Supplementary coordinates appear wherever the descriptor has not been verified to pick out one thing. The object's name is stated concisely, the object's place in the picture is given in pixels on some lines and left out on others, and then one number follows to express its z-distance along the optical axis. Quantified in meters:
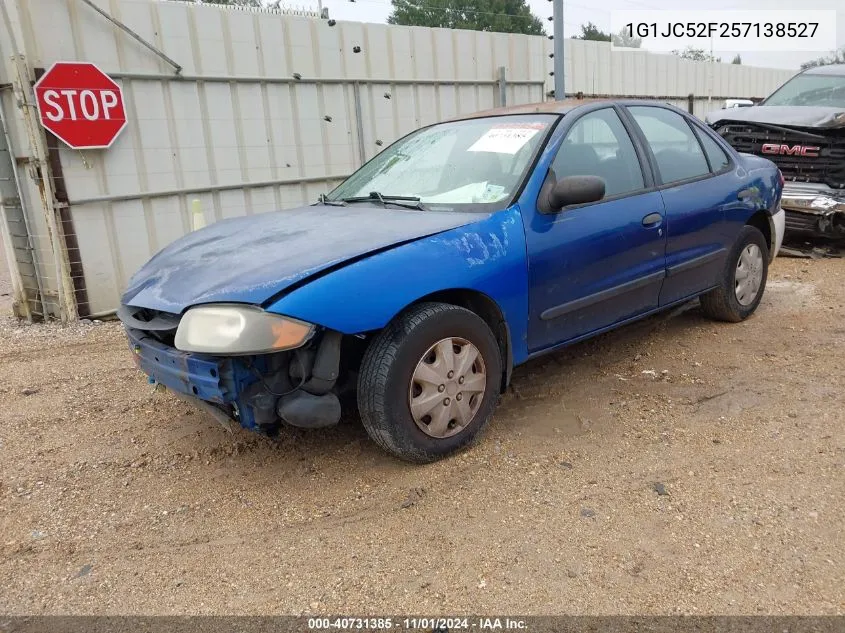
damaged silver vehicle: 6.94
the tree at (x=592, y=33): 51.90
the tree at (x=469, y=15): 41.56
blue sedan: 2.60
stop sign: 5.38
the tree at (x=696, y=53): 39.72
